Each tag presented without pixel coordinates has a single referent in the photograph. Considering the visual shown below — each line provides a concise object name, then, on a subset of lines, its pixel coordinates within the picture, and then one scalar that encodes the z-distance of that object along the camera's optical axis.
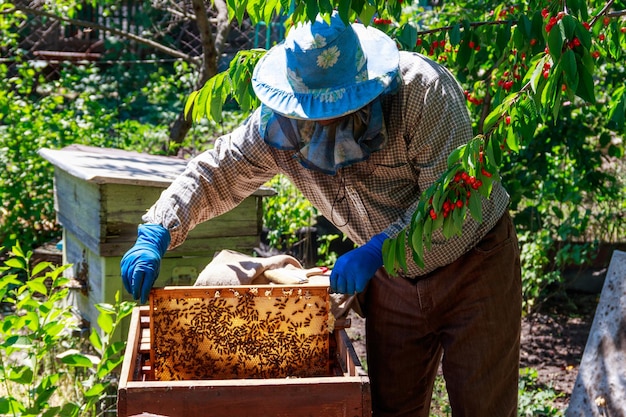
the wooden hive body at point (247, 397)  1.80
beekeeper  2.11
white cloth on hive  2.41
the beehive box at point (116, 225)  3.17
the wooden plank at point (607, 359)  3.12
